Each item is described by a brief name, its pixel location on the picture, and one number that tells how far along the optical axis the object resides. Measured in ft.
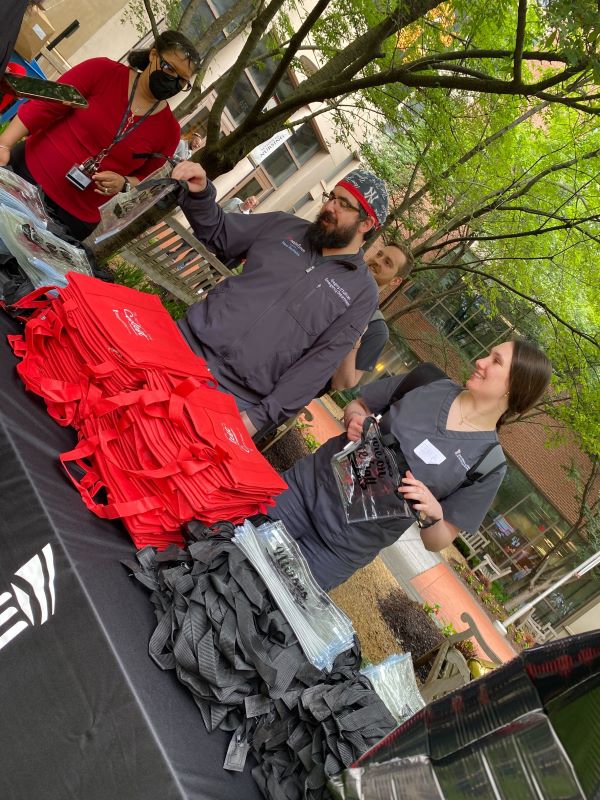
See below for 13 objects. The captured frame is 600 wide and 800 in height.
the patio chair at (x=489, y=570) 46.32
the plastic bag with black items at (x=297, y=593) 4.44
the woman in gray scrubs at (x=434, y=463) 6.51
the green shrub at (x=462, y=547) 48.32
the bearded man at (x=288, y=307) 6.98
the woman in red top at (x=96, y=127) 7.72
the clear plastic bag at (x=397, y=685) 5.80
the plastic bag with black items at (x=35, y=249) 5.65
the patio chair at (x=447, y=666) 12.53
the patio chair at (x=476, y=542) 48.71
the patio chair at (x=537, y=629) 46.62
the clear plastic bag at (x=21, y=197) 6.05
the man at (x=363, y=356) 8.11
